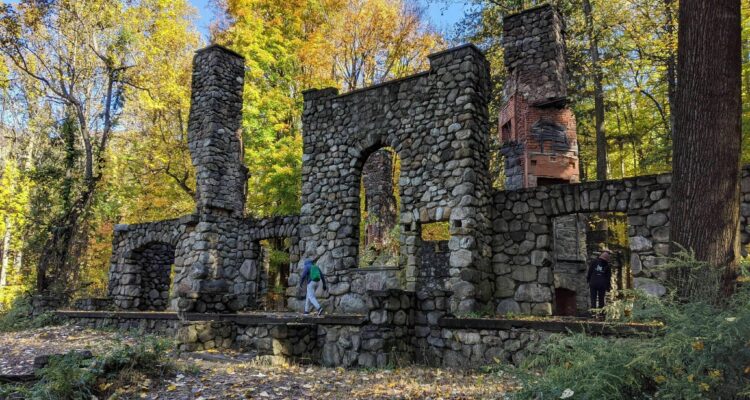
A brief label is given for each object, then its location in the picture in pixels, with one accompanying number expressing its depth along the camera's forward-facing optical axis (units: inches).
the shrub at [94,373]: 210.2
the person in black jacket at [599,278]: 434.0
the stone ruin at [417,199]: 402.0
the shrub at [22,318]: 589.3
